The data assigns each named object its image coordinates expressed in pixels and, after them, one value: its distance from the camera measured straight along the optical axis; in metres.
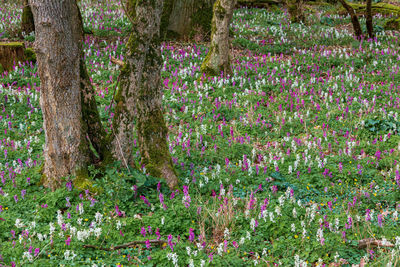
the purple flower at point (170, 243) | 9.20
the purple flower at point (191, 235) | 9.72
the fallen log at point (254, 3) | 50.12
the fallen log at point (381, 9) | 43.37
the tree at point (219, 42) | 23.12
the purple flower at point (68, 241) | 9.34
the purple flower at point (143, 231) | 10.01
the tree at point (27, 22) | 29.95
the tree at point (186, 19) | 30.86
